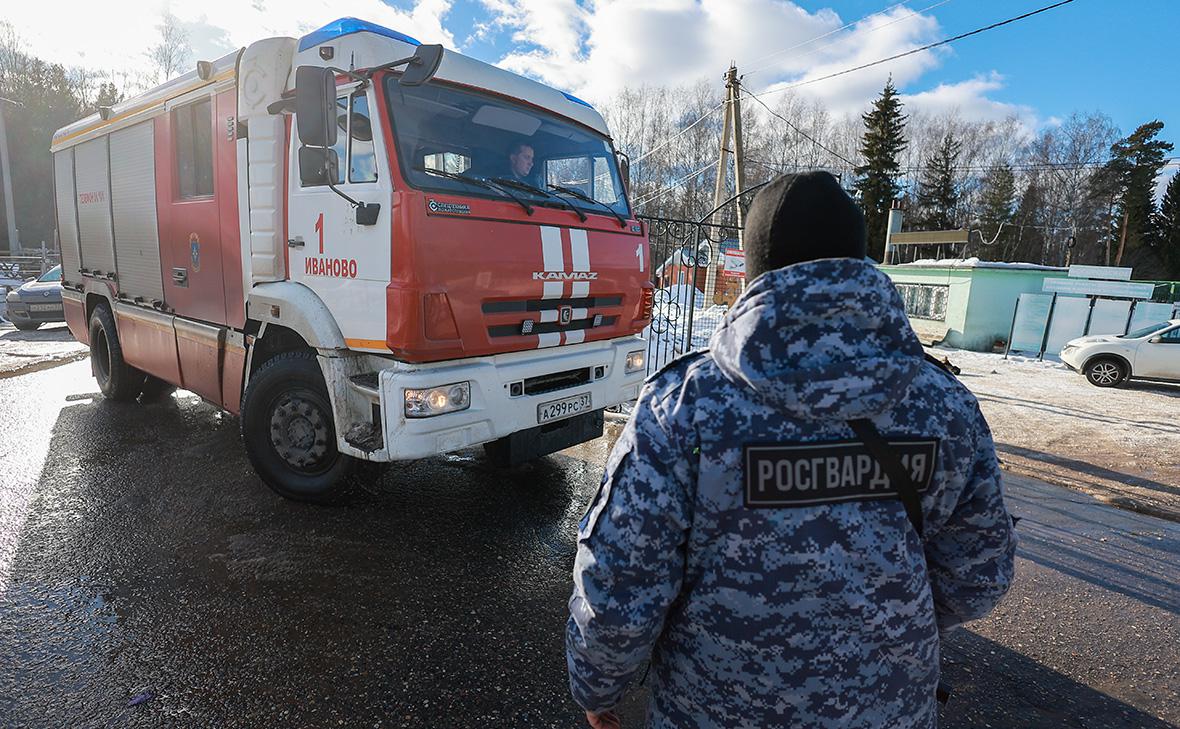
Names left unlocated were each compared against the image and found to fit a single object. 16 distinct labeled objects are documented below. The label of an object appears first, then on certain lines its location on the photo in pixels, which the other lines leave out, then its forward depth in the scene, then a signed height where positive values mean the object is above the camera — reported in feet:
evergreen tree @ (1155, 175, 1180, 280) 138.10 +15.86
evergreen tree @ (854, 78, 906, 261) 135.44 +25.84
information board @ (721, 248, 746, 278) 25.85 +0.33
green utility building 55.83 -1.12
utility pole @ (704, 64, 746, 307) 56.75 +14.29
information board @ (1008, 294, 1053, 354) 51.80 -2.67
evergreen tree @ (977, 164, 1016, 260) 153.69 +19.68
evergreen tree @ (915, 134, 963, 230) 153.69 +23.82
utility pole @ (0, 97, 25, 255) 85.05 +4.96
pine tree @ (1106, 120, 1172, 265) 140.05 +25.26
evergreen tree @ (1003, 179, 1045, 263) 158.10 +14.55
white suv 36.50 -3.69
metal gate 23.29 +0.49
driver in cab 13.17 +2.03
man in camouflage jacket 3.61 -1.45
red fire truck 11.03 -0.09
